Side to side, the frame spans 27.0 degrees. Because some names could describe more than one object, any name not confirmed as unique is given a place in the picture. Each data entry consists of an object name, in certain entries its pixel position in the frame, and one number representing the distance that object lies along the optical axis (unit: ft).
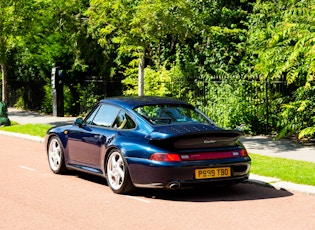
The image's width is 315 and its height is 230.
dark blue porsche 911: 29.71
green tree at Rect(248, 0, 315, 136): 44.62
